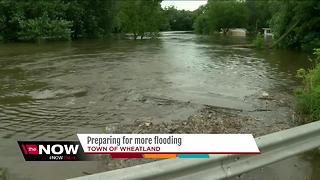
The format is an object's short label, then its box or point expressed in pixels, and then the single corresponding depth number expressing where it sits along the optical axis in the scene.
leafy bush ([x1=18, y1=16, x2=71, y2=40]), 40.03
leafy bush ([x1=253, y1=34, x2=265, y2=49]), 31.49
